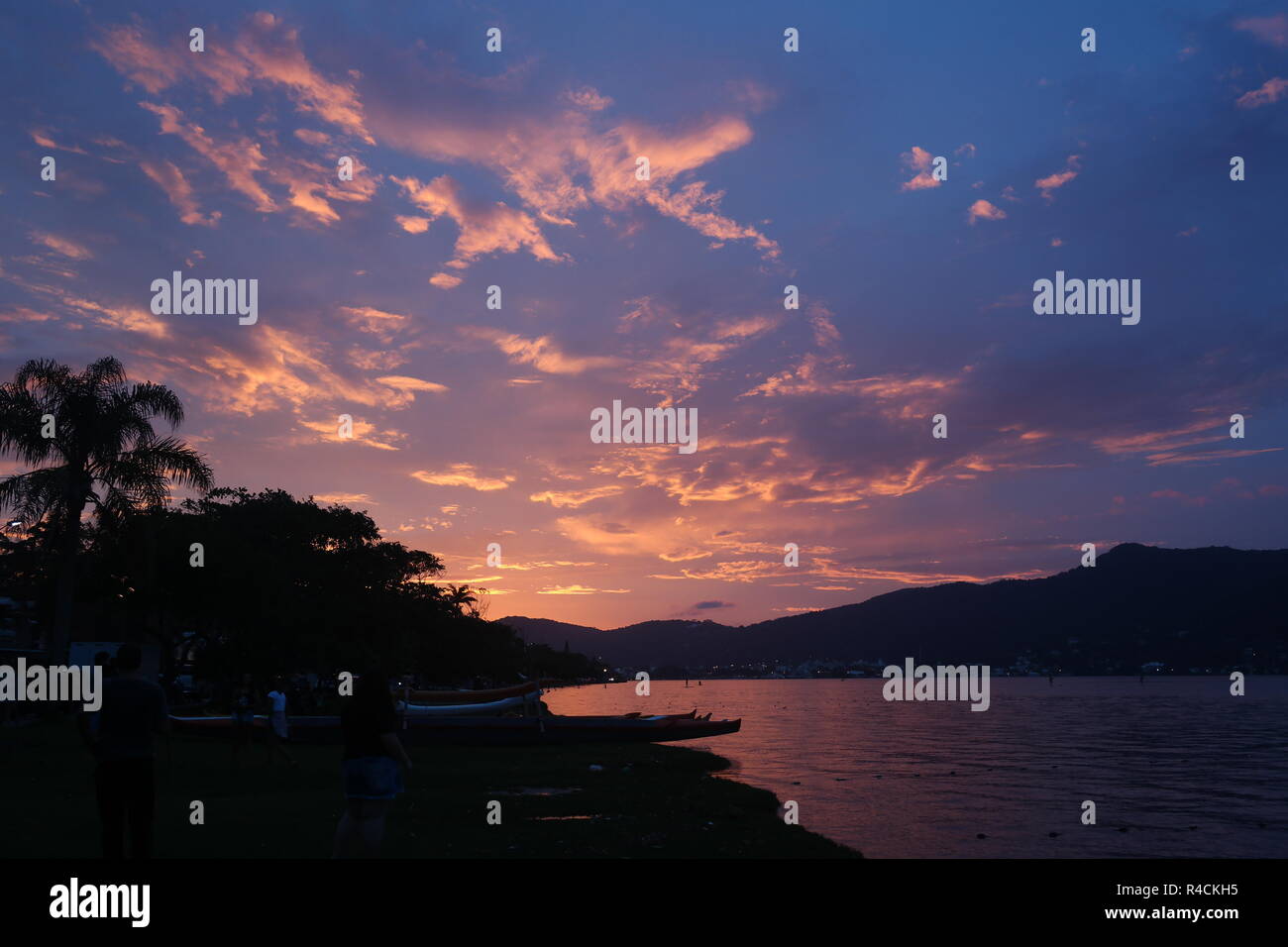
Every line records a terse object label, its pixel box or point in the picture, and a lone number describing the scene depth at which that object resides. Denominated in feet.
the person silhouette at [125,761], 30.73
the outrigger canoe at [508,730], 128.88
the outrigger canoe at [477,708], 149.69
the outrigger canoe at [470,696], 159.53
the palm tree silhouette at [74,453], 96.68
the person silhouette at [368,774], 32.22
